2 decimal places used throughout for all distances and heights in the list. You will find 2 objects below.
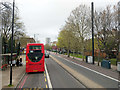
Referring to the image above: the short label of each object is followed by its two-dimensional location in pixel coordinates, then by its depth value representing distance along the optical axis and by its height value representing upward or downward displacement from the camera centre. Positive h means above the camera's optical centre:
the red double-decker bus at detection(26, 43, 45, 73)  15.42 -1.34
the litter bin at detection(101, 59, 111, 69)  19.10 -2.69
